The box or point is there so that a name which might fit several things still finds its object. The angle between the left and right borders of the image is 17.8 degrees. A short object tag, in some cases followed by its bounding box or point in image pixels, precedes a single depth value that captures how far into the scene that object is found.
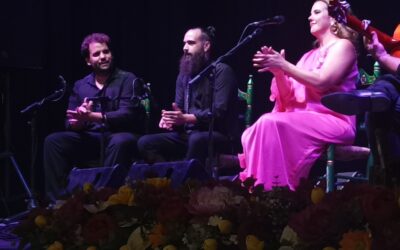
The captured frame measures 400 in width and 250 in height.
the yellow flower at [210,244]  3.73
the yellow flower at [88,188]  4.78
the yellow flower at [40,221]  4.54
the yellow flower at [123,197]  4.33
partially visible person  6.69
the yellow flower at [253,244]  3.57
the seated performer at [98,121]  7.82
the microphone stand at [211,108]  7.25
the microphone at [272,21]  6.89
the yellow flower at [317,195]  3.68
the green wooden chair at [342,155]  7.15
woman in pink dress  7.21
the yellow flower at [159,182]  4.45
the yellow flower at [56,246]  4.34
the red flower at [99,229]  4.19
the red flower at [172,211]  3.98
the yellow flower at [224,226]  3.76
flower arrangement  3.31
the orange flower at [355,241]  3.19
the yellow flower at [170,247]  3.91
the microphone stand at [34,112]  7.81
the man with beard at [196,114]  7.65
